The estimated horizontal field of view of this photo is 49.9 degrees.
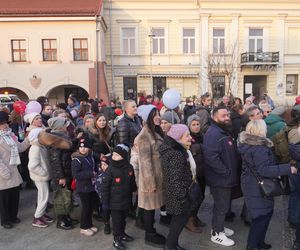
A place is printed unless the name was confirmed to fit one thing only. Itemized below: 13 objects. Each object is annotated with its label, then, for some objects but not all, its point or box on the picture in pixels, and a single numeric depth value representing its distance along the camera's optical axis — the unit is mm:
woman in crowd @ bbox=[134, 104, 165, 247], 4234
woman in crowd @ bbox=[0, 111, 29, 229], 5051
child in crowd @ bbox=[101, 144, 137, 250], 4367
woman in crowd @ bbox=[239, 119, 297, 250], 3829
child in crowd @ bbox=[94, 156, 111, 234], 4625
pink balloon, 6863
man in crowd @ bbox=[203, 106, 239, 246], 4301
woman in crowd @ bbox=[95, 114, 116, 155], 5344
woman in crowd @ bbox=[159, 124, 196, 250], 3898
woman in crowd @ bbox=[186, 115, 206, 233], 4750
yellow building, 27531
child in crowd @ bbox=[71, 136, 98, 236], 4797
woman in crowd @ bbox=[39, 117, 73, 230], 4992
